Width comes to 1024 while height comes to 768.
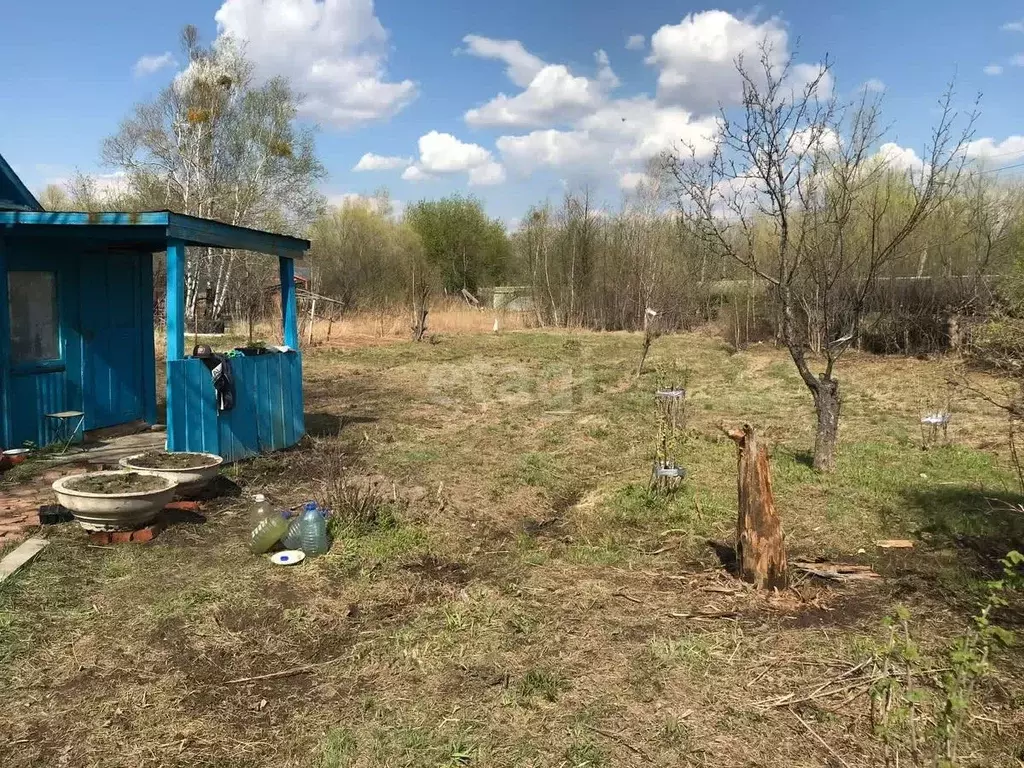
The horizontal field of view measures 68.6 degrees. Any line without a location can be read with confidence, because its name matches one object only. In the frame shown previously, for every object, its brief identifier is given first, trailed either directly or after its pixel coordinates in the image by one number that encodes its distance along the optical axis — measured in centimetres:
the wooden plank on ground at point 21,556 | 475
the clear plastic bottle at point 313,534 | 539
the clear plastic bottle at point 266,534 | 536
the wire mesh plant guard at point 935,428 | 884
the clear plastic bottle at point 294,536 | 543
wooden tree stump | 476
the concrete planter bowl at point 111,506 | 517
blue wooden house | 703
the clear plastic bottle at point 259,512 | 584
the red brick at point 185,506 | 605
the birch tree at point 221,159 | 2438
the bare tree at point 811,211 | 730
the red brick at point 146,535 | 546
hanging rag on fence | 719
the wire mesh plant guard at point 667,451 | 686
